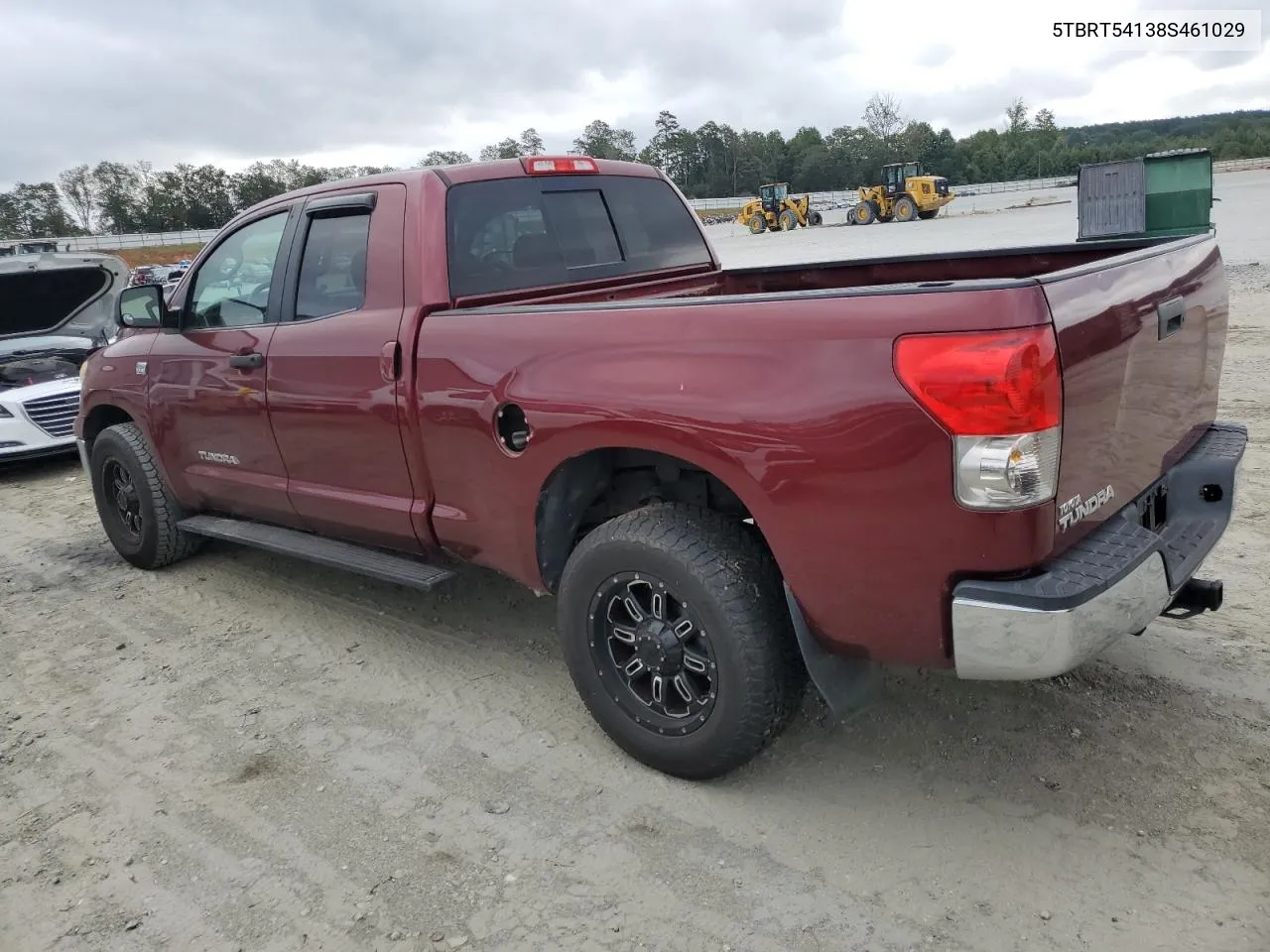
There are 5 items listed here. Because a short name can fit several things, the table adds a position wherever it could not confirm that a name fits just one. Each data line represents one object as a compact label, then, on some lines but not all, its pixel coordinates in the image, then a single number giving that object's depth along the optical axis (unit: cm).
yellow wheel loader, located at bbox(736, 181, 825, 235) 3953
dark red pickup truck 231
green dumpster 1062
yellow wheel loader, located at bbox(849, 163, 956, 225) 3697
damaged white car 843
